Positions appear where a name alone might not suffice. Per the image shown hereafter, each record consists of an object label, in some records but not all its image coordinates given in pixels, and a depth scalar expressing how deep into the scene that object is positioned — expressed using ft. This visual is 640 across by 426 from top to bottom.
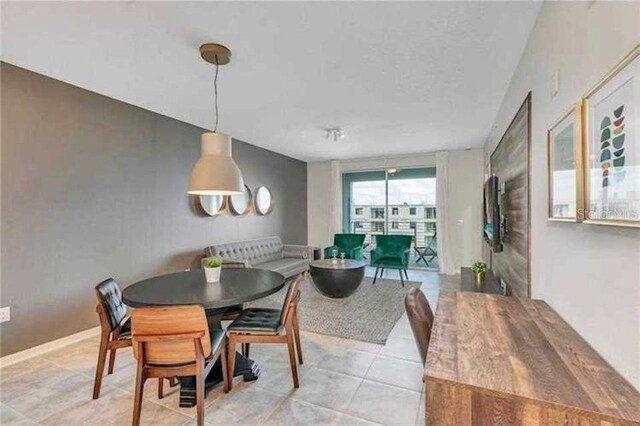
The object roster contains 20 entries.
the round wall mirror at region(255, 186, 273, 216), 18.35
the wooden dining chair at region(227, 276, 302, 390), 6.93
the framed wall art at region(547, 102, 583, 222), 3.94
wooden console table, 2.70
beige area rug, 10.44
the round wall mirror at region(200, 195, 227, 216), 14.44
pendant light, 7.63
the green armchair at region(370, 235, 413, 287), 17.17
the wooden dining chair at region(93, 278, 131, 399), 6.61
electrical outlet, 8.14
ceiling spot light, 14.83
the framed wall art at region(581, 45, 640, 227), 2.82
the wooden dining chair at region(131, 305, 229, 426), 5.20
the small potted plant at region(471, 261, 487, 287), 10.77
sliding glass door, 21.62
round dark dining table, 6.19
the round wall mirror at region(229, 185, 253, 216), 16.19
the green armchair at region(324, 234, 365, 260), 19.01
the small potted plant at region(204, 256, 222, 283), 7.70
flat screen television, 9.27
